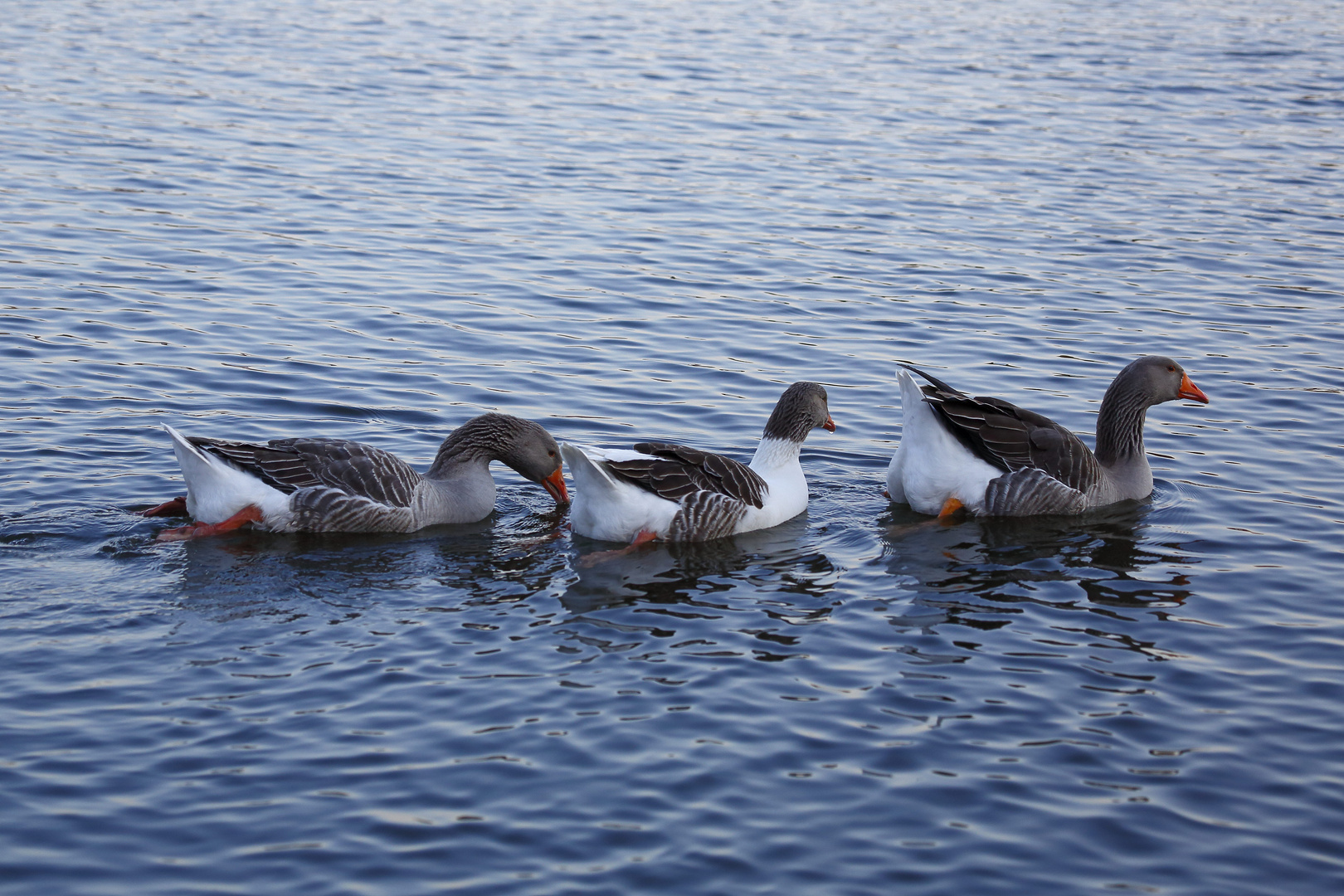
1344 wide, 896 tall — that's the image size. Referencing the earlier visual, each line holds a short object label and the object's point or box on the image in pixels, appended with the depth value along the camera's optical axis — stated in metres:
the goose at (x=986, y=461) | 11.02
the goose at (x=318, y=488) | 9.94
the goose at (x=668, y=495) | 10.07
